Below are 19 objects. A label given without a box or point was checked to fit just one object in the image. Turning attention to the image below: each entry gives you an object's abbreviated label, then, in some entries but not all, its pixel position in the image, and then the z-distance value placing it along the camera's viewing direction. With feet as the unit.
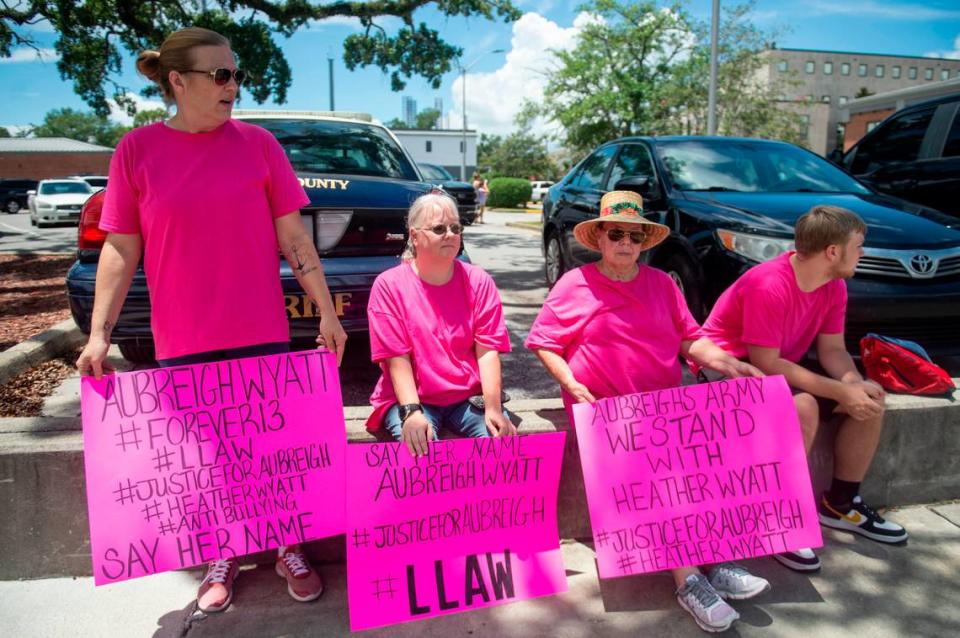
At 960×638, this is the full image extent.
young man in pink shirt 8.50
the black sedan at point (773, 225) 12.17
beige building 215.72
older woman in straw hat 8.31
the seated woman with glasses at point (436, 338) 7.93
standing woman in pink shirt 6.72
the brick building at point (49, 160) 171.63
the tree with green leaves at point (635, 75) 72.43
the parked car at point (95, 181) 79.83
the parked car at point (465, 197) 48.37
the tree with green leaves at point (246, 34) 33.91
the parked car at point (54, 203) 65.67
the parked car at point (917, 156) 18.37
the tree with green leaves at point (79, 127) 307.37
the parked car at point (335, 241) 10.93
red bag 9.57
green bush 117.29
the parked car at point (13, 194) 96.37
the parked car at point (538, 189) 144.46
